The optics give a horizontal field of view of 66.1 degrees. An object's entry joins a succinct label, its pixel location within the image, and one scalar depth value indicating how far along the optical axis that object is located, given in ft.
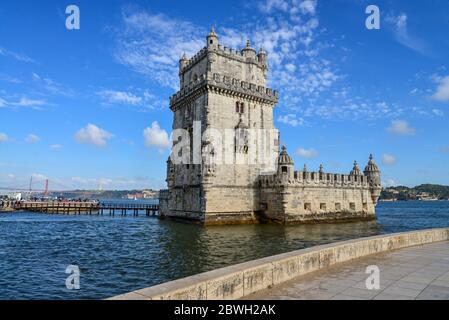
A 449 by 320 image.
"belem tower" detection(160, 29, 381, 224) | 113.70
